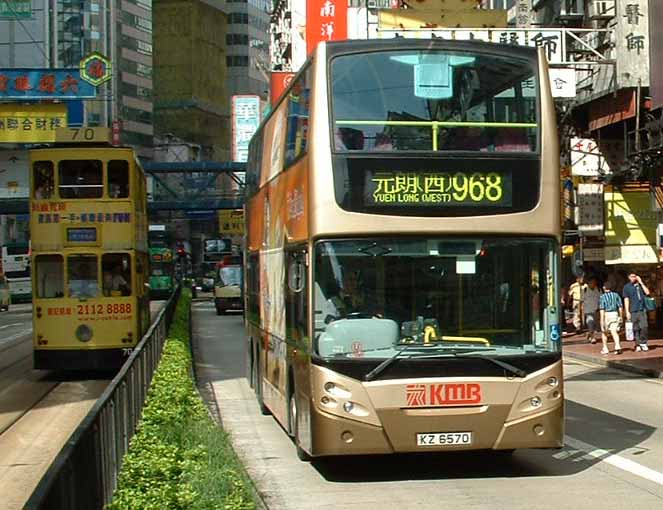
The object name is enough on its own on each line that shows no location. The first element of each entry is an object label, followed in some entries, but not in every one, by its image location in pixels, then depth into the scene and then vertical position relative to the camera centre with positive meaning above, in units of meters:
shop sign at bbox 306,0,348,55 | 32.16 +7.23
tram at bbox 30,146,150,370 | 21.03 +0.44
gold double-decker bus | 10.02 +0.19
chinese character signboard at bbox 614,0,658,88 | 26.92 +5.29
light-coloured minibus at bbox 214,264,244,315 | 48.50 -0.52
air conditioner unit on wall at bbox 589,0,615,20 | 28.25 +6.48
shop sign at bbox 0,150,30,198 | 49.06 +4.44
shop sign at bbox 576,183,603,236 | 29.98 +1.59
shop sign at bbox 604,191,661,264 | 30.17 +1.08
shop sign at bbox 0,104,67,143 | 32.84 +4.60
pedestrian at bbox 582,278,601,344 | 28.55 -0.83
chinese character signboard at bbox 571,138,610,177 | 30.69 +2.92
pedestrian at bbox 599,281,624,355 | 25.31 -1.04
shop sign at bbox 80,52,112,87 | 32.50 +6.00
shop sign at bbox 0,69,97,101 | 31.81 +5.47
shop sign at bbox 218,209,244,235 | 69.35 +3.40
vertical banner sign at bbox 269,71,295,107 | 38.22 +6.69
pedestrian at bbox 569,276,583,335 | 31.74 -0.86
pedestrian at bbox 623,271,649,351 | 25.39 -0.89
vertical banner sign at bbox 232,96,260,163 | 73.31 +10.19
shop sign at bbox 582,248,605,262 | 32.34 +0.45
